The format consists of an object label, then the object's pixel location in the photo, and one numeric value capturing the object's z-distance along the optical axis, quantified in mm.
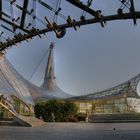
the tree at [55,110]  20921
